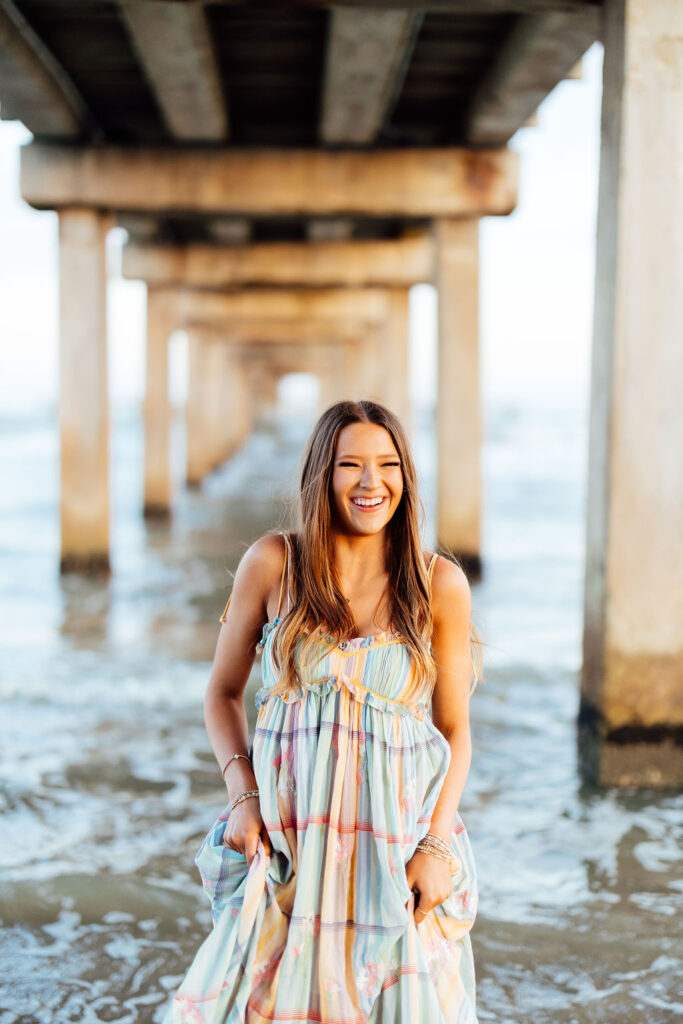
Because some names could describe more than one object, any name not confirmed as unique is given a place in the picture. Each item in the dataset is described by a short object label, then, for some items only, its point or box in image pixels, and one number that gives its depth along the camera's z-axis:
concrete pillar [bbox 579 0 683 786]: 5.02
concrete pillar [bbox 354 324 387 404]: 24.34
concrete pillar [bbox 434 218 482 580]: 11.94
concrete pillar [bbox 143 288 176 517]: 18.09
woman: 2.20
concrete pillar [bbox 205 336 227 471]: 25.88
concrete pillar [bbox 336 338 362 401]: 28.06
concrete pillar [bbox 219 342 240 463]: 31.81
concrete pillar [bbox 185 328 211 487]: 23.64
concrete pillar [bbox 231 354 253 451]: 38.88
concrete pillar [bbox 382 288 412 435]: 19.03
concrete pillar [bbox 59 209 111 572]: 11.70
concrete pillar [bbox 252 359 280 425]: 56.26
